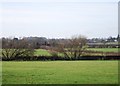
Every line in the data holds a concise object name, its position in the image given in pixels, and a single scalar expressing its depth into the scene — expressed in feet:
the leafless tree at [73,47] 199.11
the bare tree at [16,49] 157.79
